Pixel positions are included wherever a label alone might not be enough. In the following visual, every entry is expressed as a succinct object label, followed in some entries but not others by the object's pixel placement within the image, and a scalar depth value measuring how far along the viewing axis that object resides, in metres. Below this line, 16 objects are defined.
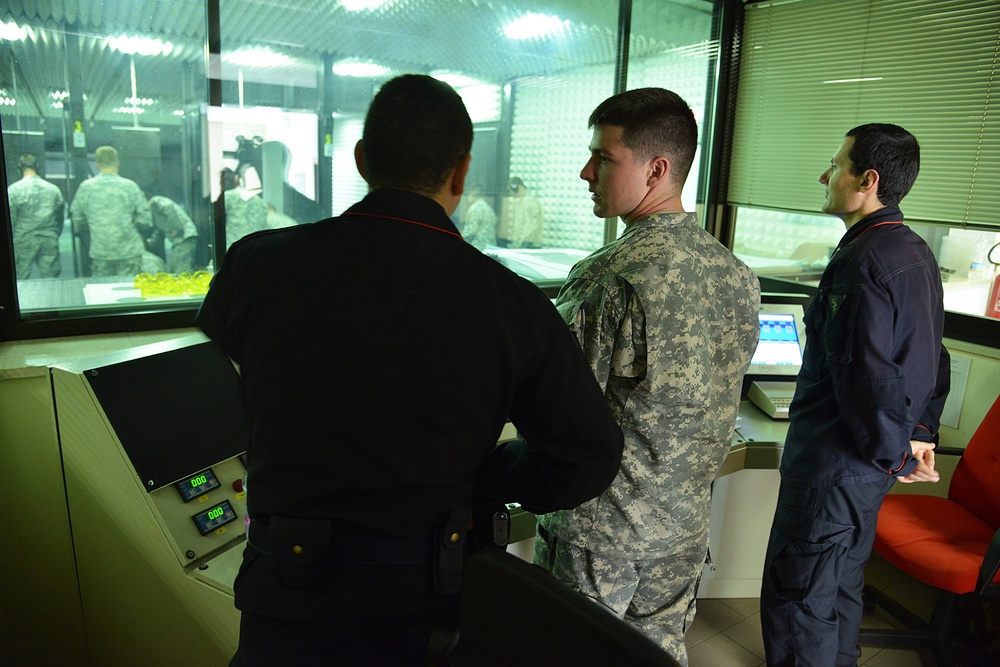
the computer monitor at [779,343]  2.53
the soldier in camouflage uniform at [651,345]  1.28
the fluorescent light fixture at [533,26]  3.22
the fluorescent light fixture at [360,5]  2.85
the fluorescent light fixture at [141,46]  2.45
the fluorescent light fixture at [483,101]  3.34
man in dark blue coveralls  1.70
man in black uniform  0.88
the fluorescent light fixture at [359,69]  2.98
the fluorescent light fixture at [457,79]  3.26
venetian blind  2.54
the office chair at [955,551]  2.01
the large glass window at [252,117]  2.32
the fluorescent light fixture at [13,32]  2.14
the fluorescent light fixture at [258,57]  2.71
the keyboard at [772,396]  2.39
